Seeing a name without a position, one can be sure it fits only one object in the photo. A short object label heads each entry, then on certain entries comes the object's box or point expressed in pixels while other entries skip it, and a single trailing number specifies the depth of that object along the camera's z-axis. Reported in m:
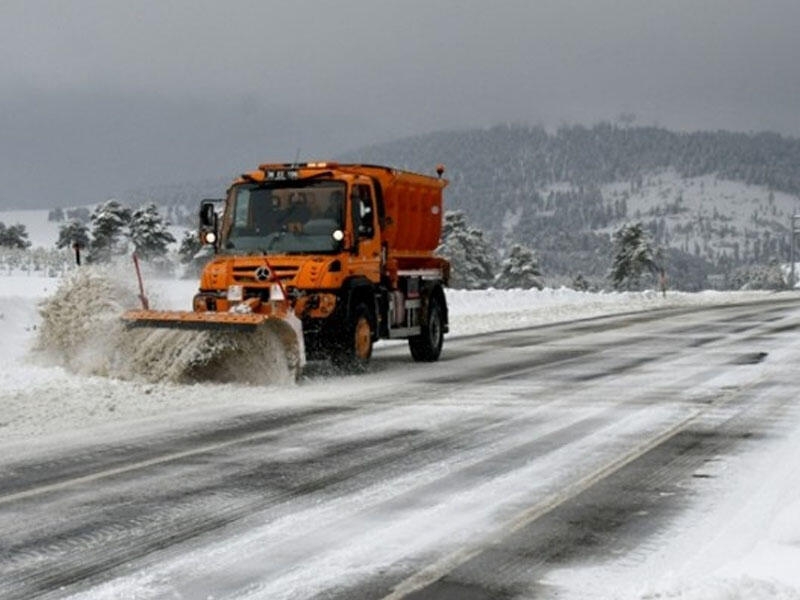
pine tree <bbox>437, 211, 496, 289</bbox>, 74.06
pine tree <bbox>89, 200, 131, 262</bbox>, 71.62
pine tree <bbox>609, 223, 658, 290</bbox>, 86.25
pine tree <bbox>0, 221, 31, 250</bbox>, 95.44
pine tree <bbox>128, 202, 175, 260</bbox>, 73.12
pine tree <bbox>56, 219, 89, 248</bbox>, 79.50
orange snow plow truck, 13.38
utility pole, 78.89
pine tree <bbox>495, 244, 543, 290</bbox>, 78.56
